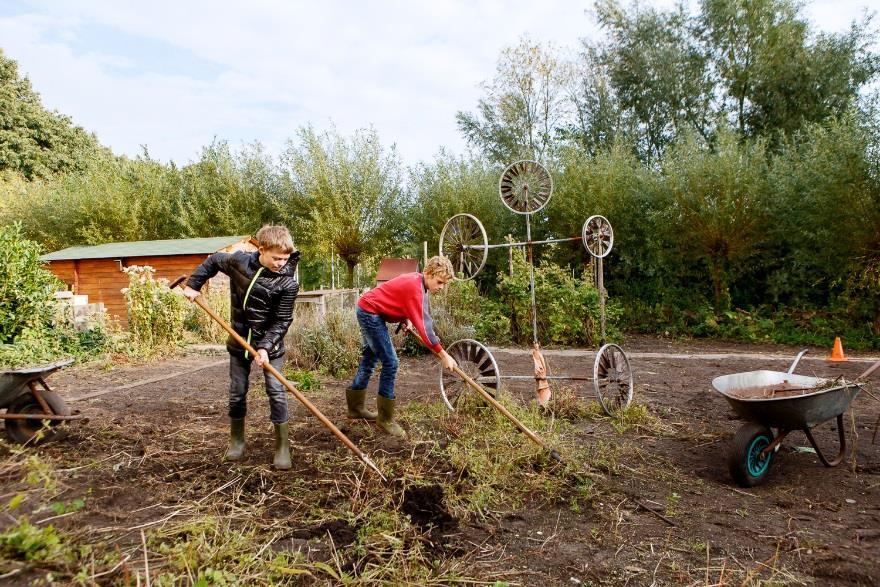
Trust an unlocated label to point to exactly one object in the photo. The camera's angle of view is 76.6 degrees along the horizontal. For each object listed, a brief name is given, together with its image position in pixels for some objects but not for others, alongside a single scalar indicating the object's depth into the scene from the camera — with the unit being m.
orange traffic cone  7.17
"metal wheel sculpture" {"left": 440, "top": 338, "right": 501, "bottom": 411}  5.29
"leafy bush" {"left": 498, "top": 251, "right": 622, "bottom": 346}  10.38
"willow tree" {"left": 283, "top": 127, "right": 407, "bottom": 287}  18.30
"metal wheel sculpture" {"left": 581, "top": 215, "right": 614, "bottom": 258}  6.31
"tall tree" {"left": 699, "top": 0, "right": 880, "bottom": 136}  15.69
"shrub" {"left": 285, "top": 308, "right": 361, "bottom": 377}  7.88
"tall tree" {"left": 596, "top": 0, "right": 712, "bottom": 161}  18.19
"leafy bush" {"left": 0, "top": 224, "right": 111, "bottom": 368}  8.05
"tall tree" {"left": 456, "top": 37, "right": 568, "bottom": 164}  21.08
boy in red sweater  4.46
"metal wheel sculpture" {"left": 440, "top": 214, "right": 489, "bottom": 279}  6.60
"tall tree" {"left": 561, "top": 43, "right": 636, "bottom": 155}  19.66
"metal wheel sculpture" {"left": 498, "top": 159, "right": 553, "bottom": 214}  6.28
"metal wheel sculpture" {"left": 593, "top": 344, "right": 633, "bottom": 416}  5.39
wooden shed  14.49
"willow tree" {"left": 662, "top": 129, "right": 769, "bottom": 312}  11.11
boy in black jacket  3.80
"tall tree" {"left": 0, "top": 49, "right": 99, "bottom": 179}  30.92
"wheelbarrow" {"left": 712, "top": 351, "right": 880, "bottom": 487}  3.60
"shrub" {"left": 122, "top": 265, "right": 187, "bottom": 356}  9.55
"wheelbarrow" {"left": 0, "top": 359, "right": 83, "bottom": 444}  4.03
